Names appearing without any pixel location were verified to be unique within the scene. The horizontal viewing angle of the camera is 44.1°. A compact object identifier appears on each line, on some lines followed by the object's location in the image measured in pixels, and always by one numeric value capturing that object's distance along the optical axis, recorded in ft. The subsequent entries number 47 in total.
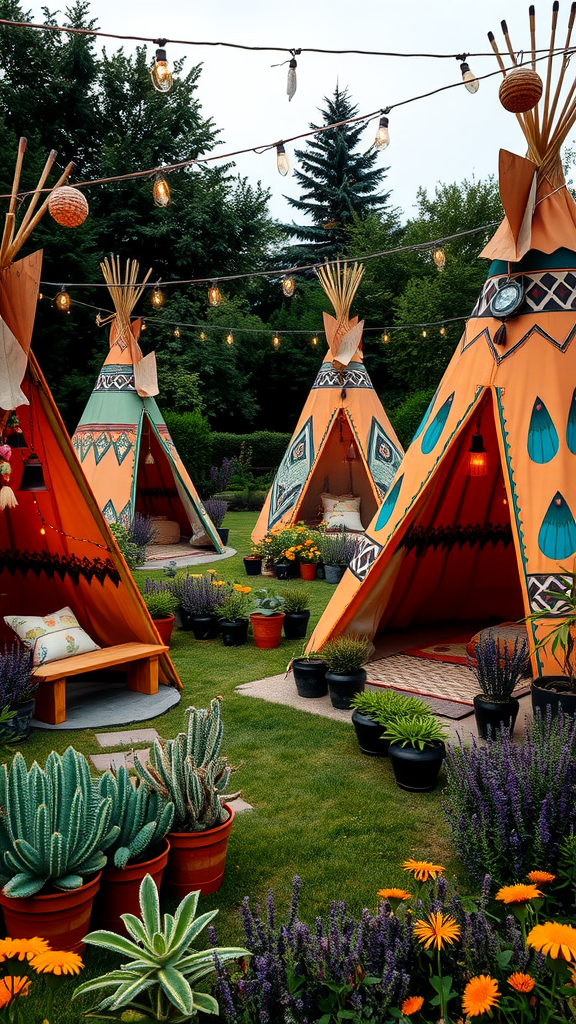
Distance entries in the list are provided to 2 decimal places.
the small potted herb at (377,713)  13.24
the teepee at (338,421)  36.91
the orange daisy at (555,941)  4.69
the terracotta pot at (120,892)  8.41
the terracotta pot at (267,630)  21.92
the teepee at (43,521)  13.76
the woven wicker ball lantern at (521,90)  12.08
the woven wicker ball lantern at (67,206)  11.80
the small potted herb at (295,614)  22.94
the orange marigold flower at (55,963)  4.94
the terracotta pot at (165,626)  21.33
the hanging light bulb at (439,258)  24.56
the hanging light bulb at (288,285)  28.81
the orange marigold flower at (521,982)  5.25
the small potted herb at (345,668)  16.15
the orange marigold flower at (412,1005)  5.34
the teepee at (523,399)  15.19
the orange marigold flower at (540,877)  6.56
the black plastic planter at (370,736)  13.58
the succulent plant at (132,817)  8.42
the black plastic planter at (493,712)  13.64
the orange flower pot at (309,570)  33.19
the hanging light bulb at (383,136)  15.39
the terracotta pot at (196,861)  9.16
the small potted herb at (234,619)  22.34
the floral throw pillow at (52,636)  16.40
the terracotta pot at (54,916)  7.68
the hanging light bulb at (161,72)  12.26
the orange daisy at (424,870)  6.46
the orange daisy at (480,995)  4.87
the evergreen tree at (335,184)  91.35
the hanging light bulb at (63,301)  32.76
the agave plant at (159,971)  6.03
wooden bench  15.53
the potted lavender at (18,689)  14.12
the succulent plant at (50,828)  7.66
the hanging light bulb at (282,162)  15.65
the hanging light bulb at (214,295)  28.22
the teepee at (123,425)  37.35
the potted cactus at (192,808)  9.14
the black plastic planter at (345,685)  16.19
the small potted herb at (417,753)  12.27
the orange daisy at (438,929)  5.73
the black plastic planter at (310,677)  17.03
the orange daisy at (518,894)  5.68
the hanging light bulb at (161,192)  16.65
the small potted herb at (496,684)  13.70
